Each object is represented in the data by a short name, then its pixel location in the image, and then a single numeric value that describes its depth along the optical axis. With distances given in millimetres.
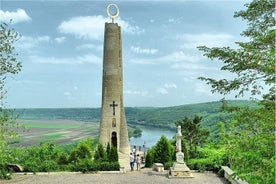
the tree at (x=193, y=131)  18745
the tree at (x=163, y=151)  15708
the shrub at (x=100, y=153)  15476
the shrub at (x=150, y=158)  16064
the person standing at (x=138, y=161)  14917
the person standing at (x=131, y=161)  14520
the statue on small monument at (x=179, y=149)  12642
